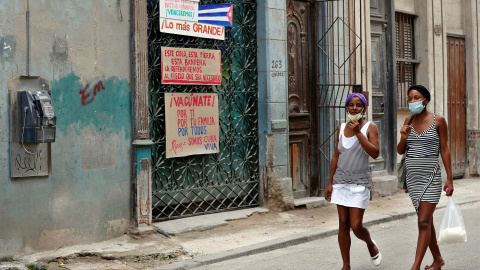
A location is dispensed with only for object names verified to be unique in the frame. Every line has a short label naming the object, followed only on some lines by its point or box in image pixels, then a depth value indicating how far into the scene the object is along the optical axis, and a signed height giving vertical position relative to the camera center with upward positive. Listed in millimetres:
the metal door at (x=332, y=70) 11453 +1172
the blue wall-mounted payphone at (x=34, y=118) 7074 +252
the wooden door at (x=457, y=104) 15039 +717
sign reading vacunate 8961 +216
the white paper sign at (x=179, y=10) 8828 +1727
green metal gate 8891 +43
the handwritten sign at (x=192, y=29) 8867 +1504
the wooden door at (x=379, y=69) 13036 +1334
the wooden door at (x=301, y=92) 11094 +760
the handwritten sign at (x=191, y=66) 8883 +998
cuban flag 9391 +1755
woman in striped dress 6129 -206
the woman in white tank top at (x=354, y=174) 6199 -337
